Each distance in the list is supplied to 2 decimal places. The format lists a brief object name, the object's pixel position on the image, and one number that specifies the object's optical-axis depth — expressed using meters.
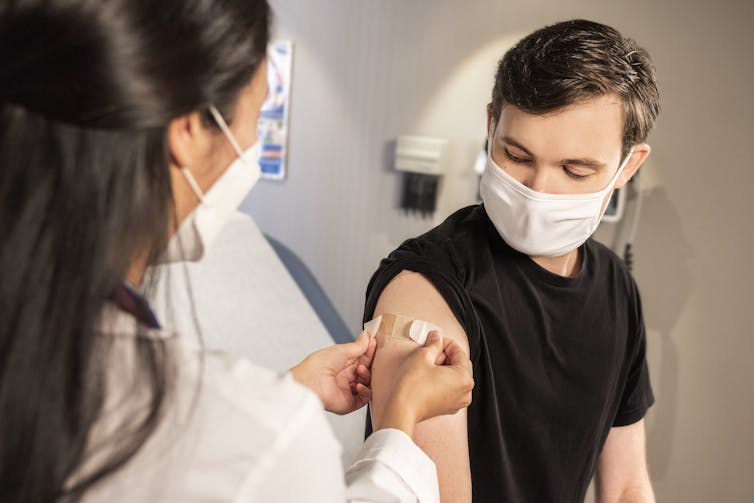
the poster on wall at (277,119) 3.51
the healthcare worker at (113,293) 0.50
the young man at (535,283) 1.04
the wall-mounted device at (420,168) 2.92
